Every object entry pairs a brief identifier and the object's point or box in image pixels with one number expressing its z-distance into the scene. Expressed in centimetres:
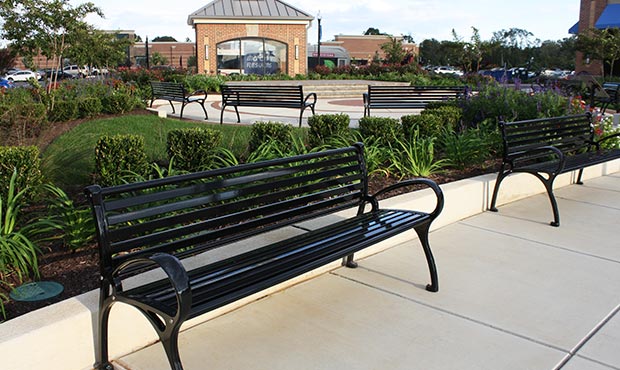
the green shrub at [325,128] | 679
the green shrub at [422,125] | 718
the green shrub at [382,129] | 695
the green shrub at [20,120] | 692
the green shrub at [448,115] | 794
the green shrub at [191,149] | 569
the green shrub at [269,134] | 634
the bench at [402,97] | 1191
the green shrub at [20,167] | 449
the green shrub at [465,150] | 666
